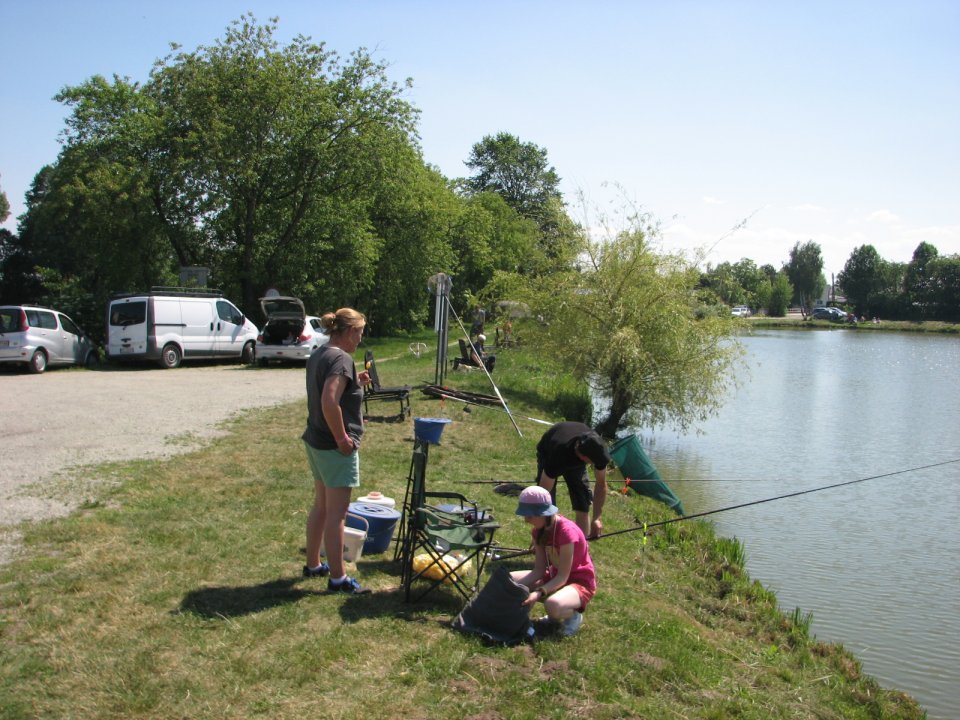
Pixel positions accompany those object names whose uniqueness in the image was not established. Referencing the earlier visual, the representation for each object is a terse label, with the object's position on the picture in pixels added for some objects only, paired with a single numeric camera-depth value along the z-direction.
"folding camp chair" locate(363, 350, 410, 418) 12.54
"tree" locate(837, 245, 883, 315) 98.19
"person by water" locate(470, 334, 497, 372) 20.42
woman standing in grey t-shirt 4.88
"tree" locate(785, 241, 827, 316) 126.12
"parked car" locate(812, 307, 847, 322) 86.78
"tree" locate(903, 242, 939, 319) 89.12
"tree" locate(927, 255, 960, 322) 86.31
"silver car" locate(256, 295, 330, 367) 19.66
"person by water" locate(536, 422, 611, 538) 6.18
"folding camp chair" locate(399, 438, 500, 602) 5.14
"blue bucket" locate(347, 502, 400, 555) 5.98
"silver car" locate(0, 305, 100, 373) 16.67
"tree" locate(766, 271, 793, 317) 109.19
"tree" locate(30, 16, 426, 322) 22.77
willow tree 17.14
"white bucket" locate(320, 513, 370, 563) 5.66
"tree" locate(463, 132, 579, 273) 71.06
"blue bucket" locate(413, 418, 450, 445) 8.91
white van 18.47
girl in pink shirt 4.89
